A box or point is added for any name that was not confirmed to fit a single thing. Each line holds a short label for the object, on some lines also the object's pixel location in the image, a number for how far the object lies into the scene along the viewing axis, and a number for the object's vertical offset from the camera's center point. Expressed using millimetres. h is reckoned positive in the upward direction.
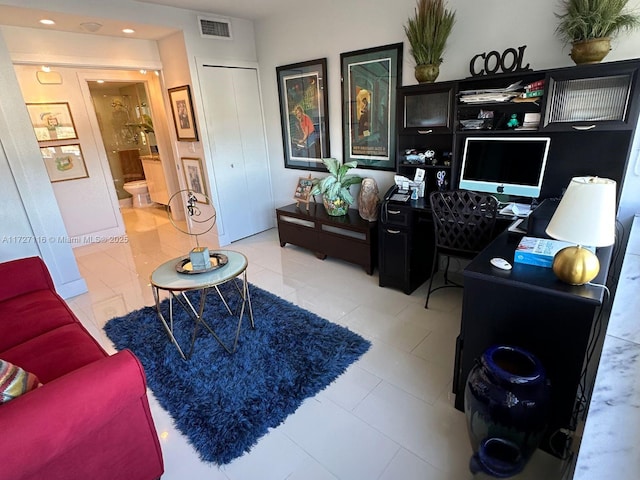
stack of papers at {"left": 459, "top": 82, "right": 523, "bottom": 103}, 2357 +125
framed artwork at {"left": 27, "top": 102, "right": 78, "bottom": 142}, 4109 +226
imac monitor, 2297 -349
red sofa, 1021 -934
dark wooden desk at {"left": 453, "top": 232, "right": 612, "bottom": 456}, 1356 -830
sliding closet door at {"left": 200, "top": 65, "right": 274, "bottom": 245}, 4004 -234
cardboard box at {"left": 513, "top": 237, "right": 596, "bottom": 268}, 1546 -608
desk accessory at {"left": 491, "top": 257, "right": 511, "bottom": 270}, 1538 -647
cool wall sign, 2342 +347
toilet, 6223 -987
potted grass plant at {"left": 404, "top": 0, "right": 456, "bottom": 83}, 2526 +586
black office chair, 2293 -693
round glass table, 2104 -869
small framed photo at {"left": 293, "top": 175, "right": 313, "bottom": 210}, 3988 -717
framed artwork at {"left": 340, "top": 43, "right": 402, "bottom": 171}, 3166 +156
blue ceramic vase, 1267 -1065
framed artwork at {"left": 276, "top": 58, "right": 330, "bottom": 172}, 3766 +131
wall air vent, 3684 +1065
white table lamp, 1285 -427
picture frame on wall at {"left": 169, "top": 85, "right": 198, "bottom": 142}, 3883 +212
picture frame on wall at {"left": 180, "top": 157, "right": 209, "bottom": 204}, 4199 -536
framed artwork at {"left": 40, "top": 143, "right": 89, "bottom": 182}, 4266 -265
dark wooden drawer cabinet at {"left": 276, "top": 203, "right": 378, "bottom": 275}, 3268 -1072
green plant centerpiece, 3508 -603
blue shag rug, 1797 -1429
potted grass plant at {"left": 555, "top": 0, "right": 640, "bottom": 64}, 1915 +441
